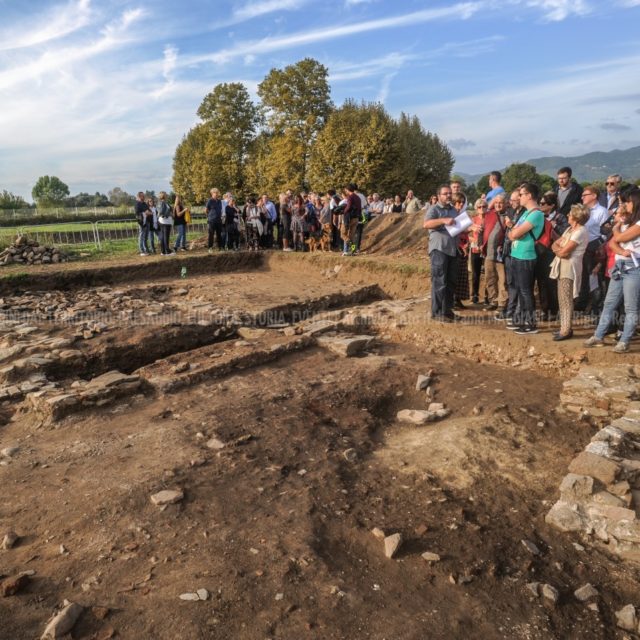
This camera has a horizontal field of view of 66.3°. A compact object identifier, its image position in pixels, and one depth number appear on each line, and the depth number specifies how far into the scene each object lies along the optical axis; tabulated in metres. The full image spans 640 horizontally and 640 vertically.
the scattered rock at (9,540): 3.31
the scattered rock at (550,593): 2.74
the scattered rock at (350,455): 4.33
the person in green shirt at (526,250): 5.91
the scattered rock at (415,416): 5.07
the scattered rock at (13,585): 2.79
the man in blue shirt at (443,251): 6.62
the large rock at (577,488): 3.40
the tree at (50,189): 78.31
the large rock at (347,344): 7.01
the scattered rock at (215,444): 4.48
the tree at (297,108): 29.73
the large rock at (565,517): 3.31
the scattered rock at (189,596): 2.69
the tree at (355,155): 26.05
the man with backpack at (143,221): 13.25
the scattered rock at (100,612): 2.61
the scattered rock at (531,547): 3.13
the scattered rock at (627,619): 2.58
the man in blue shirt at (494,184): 7.47
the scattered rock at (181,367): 6.39
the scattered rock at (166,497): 3.63
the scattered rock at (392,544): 3.08
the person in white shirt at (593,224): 6.51
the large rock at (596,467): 3.47
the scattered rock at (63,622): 2.48
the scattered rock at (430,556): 3.03
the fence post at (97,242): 16.27
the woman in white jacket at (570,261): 5.59
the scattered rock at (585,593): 2.77
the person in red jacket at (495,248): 7.15
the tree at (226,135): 34.78
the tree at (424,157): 34.03
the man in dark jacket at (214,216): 14.21
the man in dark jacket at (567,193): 7.27
